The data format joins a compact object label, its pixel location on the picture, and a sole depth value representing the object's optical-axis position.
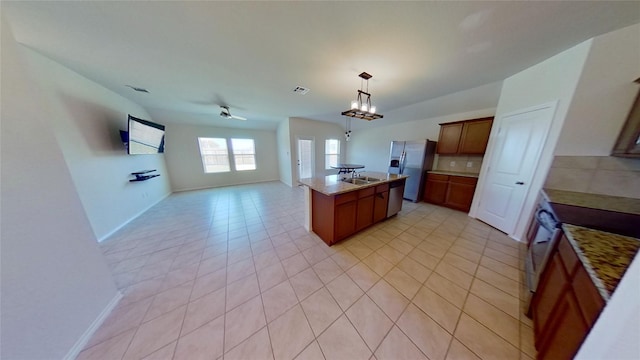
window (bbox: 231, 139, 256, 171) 5.89
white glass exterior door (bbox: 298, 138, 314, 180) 5.65
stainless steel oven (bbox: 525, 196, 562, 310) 1.24
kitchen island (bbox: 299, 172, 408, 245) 2.29
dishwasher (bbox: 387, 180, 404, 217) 3.05
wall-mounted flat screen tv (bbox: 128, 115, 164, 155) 3.16
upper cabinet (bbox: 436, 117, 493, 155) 3.28
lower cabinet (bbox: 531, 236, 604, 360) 0.74
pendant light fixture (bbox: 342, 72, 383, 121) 2.42
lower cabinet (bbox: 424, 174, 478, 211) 3.44
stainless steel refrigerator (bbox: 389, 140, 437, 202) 3.91
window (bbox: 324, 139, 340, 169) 6.22
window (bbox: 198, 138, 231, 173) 5.49
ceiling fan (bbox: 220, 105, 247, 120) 3.70
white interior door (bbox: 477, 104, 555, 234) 2.28
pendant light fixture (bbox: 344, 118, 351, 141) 5.72
